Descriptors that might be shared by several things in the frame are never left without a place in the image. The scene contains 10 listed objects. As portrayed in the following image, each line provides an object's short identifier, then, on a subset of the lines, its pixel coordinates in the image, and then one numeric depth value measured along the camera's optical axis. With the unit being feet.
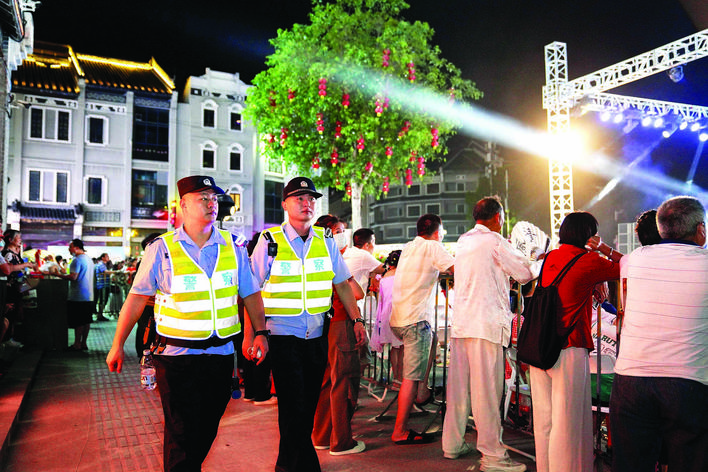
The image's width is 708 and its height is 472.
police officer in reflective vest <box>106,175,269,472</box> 10.53
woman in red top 11.92
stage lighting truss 54.10
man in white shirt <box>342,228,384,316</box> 18.98
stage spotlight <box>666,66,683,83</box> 56.54
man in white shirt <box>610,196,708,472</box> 8.74
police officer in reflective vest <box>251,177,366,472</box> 12.45
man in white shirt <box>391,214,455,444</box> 16.69
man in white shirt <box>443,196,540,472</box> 14.38
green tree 56.85
